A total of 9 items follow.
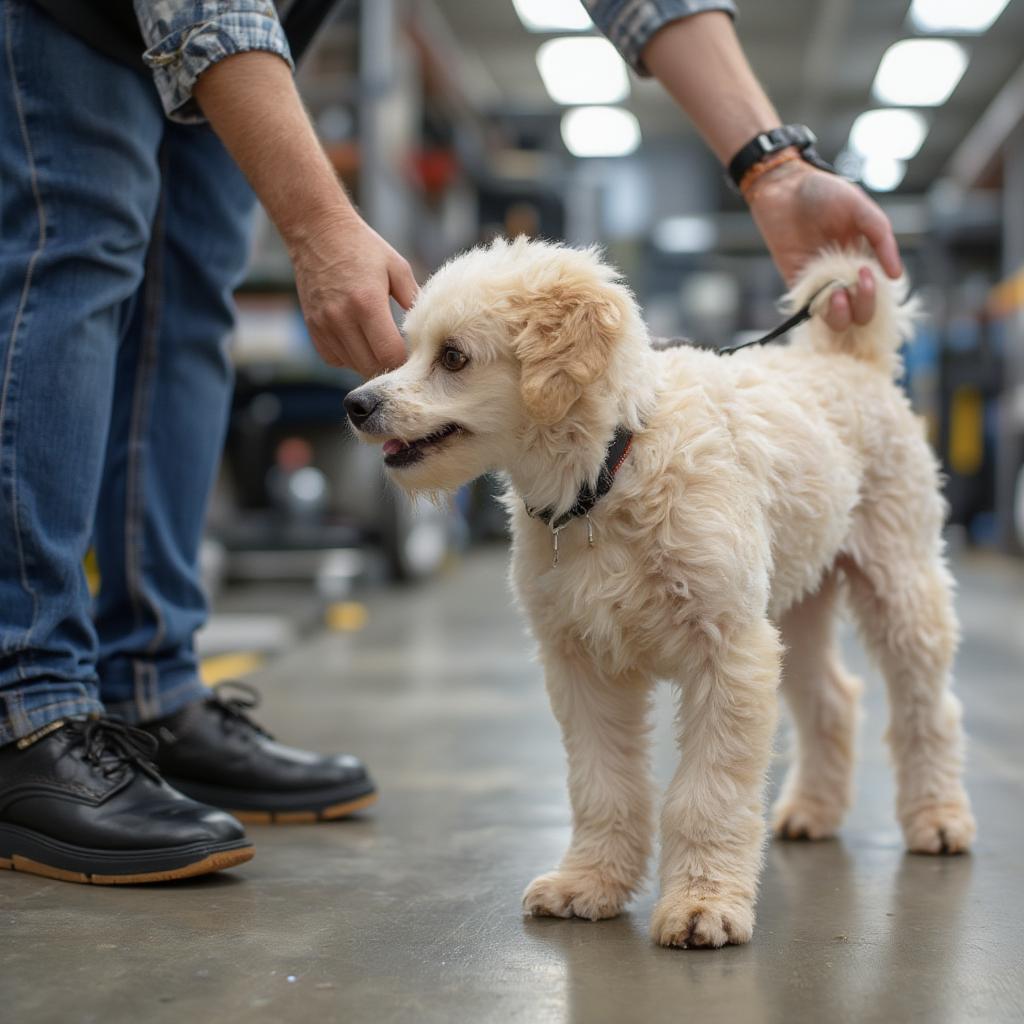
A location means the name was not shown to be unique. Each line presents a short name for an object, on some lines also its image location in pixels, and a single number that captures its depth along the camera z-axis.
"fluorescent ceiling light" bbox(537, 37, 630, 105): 14.27
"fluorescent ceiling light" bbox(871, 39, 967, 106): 14.13
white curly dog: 1.51
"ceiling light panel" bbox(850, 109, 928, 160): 16.88
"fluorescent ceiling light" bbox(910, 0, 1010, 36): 12.60
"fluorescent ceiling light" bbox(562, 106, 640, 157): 16.95
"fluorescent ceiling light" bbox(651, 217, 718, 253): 13.85
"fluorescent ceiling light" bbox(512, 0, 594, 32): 12.88
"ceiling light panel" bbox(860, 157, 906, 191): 18.52
